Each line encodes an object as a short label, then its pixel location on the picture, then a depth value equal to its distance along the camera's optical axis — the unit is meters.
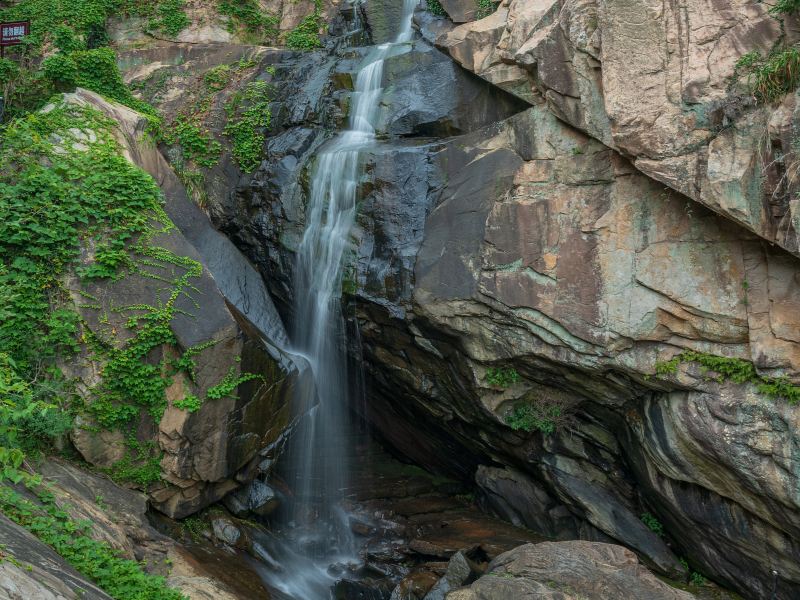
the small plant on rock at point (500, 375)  8.98
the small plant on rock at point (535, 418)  9.12
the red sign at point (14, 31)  12.59
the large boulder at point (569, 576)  6.54
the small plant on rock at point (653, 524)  8.91
